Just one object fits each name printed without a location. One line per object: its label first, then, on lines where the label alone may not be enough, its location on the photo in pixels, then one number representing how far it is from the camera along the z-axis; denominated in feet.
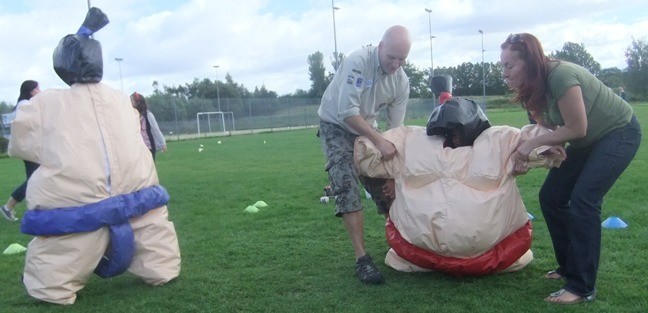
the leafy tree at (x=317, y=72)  262.26
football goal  137.08
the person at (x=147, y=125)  28.09
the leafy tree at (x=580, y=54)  263.29
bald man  15.03
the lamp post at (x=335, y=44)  132.85
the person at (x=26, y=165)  24.02
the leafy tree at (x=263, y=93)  250.74
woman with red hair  12.16
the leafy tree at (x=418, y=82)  229.25
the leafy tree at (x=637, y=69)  239.09
